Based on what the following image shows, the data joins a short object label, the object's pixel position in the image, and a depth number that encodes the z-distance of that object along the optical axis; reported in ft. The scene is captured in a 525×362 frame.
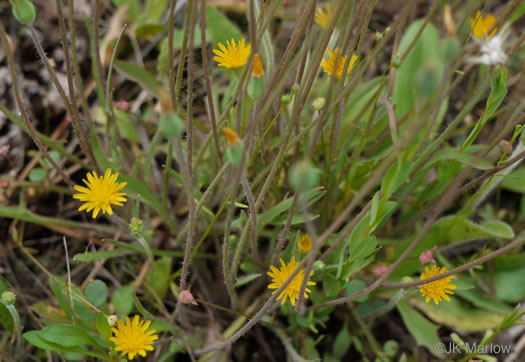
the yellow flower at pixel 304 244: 1.24
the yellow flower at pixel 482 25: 1.36
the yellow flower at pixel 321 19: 1.22
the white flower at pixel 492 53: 1.13
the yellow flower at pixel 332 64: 1.20
